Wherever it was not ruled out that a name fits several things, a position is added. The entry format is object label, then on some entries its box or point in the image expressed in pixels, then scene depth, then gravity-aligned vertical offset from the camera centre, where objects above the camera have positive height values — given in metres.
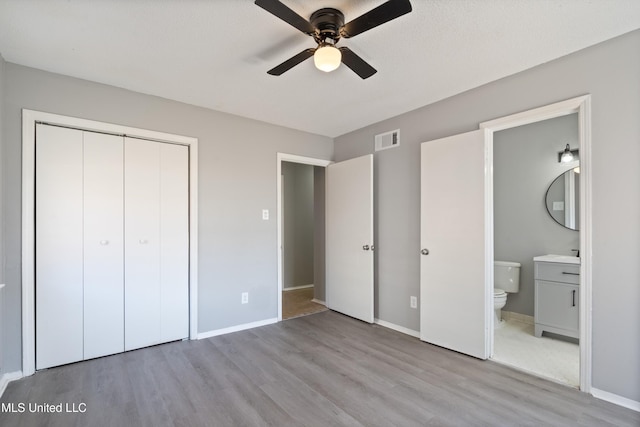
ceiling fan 1.46 +0.98
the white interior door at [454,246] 2.69 -0.32
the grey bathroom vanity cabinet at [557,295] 3.07 -0.86
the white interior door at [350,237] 3.65 -0.32
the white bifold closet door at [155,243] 2.85 -0.29
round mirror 3.44 +0.15
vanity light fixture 3.46 +0.65
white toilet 3.68 -0.82
